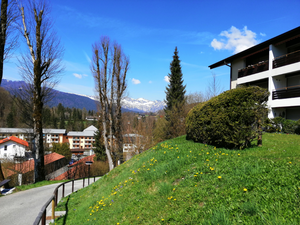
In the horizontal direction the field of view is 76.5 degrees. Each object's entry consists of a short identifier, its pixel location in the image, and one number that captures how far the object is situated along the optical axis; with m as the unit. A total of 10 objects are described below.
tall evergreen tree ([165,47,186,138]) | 31.27
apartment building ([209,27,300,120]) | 15.16
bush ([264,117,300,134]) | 13.10
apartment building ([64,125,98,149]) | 96.50
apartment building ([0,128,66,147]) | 91.06
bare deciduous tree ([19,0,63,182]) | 14.55
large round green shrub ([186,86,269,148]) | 6.64
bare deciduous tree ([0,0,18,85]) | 9.80
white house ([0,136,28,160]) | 53.12
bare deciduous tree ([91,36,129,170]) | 20.61
